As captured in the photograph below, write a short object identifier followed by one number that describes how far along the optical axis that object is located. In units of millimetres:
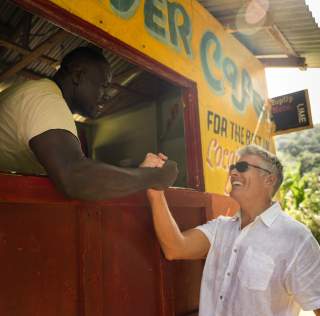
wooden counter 1759
